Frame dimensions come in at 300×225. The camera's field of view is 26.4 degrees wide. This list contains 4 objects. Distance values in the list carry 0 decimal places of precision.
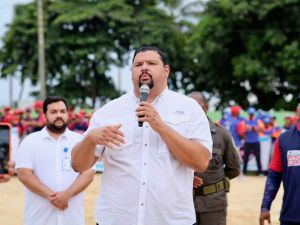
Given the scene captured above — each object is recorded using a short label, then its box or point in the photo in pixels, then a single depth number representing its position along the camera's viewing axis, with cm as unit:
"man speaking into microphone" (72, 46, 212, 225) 354
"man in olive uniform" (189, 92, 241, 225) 571
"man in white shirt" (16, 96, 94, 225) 529
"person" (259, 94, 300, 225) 484
